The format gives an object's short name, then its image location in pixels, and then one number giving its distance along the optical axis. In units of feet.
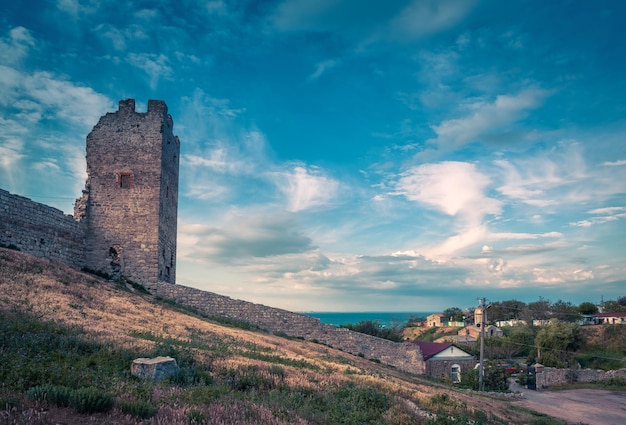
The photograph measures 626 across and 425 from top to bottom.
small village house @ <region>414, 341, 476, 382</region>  116.47
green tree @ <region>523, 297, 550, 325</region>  244.67
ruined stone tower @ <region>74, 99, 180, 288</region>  84.94
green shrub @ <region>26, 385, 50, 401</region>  18.86
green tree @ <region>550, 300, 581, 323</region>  221.25
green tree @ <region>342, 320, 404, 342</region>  116.04
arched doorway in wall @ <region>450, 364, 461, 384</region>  119.24
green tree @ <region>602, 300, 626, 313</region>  244.05
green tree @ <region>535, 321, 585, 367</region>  142.72
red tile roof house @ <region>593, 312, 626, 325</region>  193.21
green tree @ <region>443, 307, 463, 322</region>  314.14
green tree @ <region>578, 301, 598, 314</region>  243.17
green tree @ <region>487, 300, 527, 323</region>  277.31
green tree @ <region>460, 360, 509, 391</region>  109.60
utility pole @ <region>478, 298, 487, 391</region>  100.63
